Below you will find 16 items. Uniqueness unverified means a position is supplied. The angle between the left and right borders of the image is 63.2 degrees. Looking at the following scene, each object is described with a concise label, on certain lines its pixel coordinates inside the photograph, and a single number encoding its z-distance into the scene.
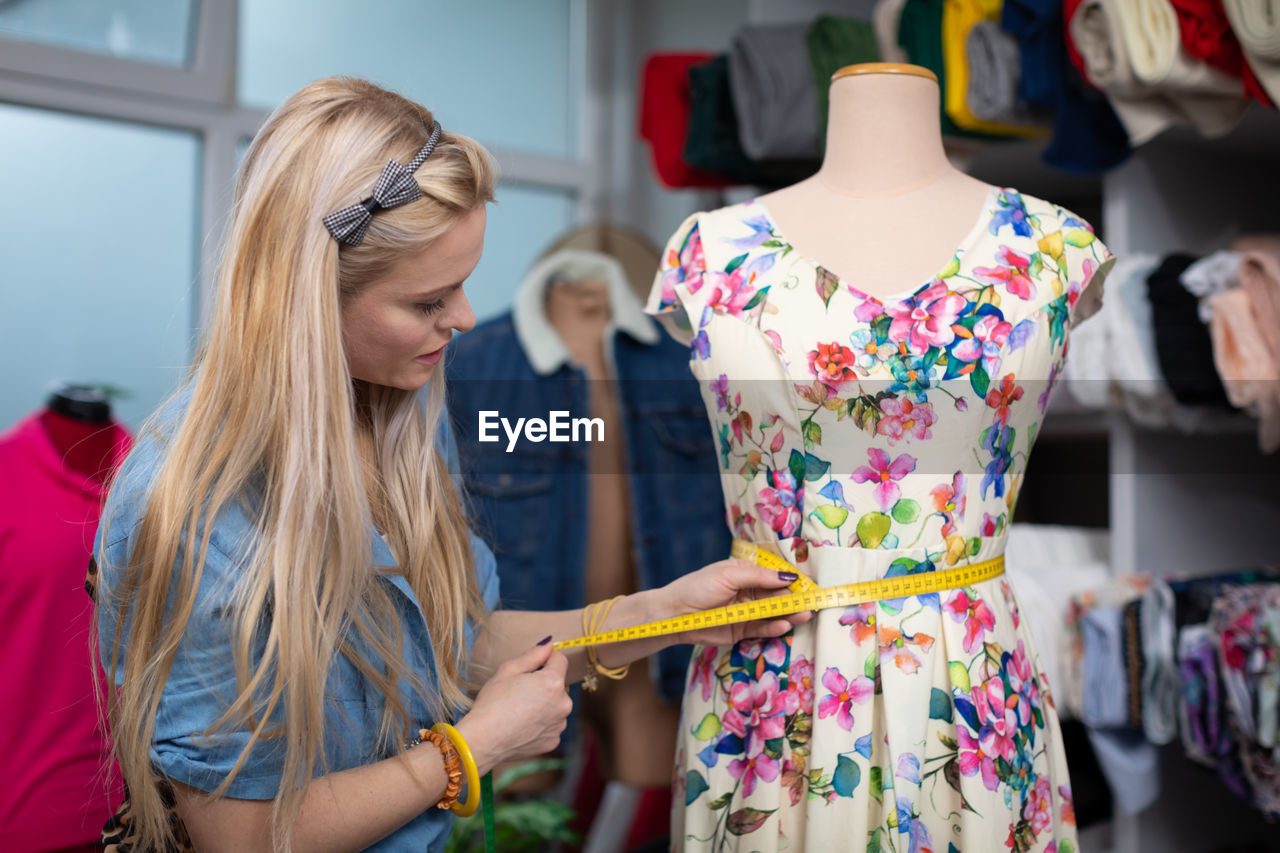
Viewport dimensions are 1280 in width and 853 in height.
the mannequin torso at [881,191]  1.24
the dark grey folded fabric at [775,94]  2.23
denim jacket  2.32
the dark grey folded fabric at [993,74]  1.96
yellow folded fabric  2.03
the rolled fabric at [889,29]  2.21
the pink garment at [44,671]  1.75
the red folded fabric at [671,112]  2.61
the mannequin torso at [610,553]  2.35
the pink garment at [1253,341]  1.68
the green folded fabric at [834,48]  2.23
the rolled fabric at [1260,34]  1.50
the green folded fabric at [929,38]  2.11
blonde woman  0.95
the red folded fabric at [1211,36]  1.61
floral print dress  1.13
